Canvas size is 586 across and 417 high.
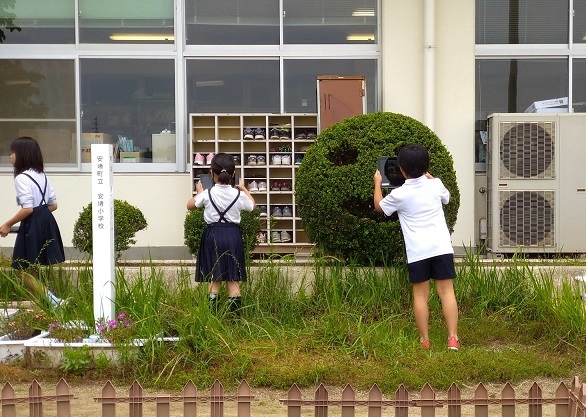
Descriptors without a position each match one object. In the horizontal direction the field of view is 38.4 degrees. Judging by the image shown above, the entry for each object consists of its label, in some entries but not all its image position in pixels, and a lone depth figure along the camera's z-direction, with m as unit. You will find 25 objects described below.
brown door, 10.29
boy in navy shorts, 6.13
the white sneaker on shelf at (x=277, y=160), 10.53
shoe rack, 10.47
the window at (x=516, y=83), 10.88
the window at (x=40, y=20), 10.73
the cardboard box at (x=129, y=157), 10.71
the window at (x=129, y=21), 10.76
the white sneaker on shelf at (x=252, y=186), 10.57
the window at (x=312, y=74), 10.80
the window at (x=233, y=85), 10.81
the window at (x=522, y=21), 10.90
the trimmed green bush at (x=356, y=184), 7.35
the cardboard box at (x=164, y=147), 10.75
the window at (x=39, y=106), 10.70
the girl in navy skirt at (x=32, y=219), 6.98
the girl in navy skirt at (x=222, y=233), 6.65
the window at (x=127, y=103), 10.75
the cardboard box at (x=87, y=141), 10.70
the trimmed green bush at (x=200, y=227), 8.03
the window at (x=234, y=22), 10.81
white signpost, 6.05
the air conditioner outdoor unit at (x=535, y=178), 9.98
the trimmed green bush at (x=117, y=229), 8.15
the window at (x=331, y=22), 10.85
